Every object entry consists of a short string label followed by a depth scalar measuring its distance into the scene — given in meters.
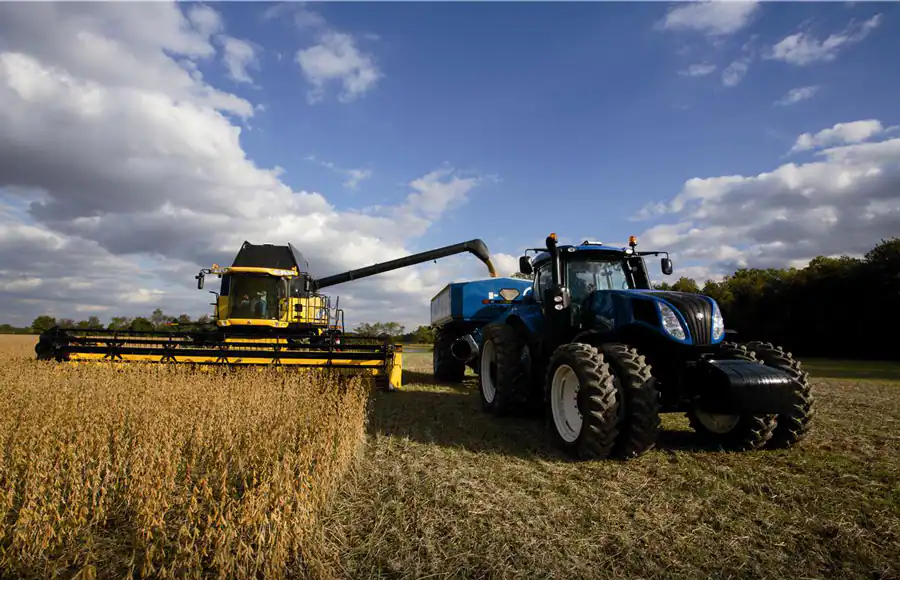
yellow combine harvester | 8.55
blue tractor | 4.42
